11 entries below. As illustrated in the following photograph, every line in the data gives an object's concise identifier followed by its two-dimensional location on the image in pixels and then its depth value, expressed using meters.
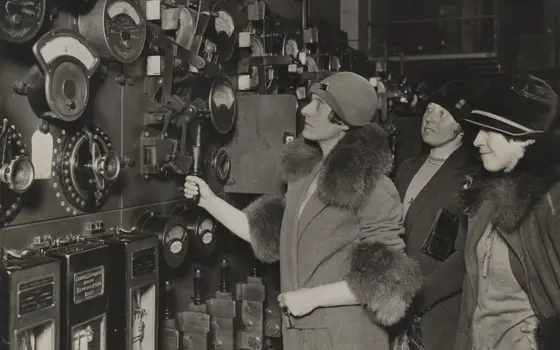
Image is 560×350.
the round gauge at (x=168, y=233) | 2.24
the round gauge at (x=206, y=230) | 2.49
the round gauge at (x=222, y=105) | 2.60
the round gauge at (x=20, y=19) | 1.59
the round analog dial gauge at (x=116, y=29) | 1.93
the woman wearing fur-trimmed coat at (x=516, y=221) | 1.77
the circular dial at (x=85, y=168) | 1.87
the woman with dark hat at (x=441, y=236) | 2.51
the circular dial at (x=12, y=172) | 1.62
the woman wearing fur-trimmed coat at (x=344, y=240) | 1.92
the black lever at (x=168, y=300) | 2.35
